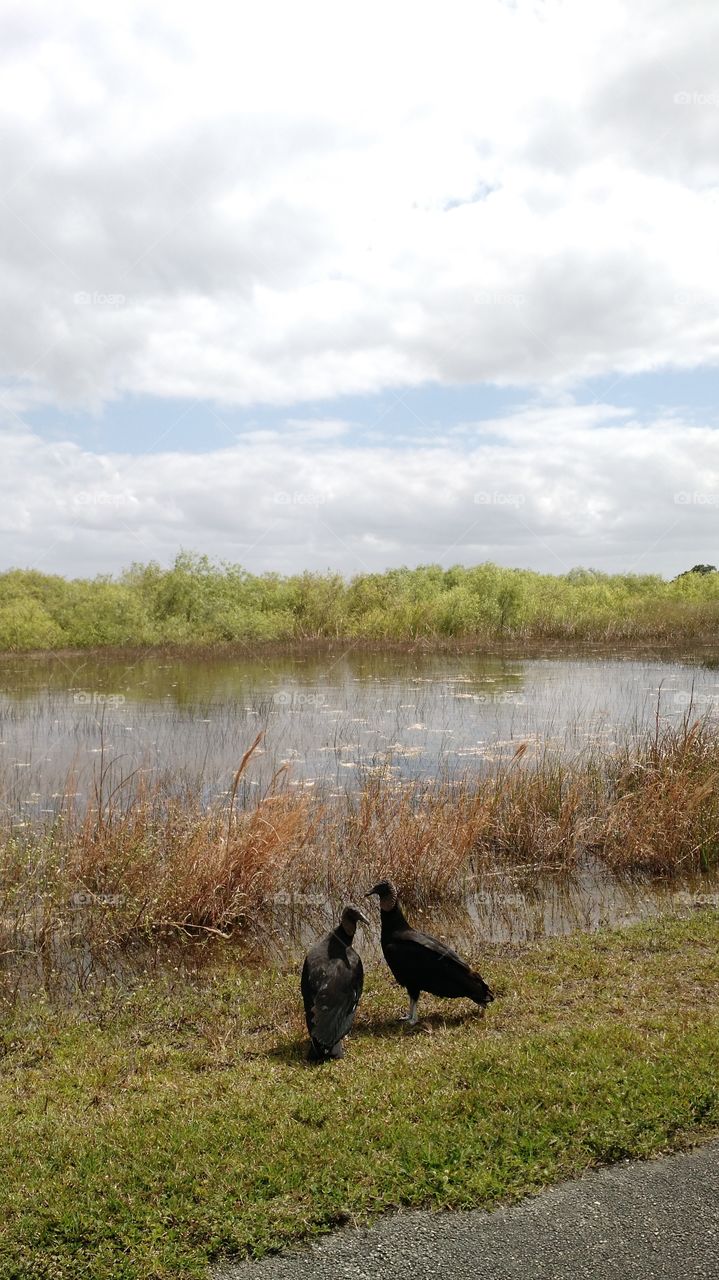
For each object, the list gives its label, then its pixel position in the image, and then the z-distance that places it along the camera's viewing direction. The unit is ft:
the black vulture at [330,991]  18.49
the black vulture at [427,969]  20.11
